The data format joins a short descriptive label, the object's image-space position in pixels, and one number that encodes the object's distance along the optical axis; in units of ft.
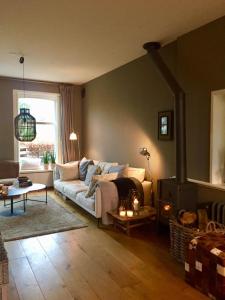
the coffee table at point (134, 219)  11.57
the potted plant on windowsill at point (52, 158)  21.36
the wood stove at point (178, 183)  10.16
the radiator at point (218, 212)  9.31
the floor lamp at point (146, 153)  13.65
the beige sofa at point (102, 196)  12.35
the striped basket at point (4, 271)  4.98
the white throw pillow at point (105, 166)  15.53
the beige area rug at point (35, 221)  11.82
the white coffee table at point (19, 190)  13.60
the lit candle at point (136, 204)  12.18
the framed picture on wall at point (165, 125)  12.37
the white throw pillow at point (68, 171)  18.02
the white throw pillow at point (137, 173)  13.83
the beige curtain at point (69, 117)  21.02
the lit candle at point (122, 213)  11.87
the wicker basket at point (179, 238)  8.68
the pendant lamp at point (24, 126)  13.85
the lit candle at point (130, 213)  11.83
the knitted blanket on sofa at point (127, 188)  12.47
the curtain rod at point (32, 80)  18.95
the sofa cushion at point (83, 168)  17.69
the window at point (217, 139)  9.98
